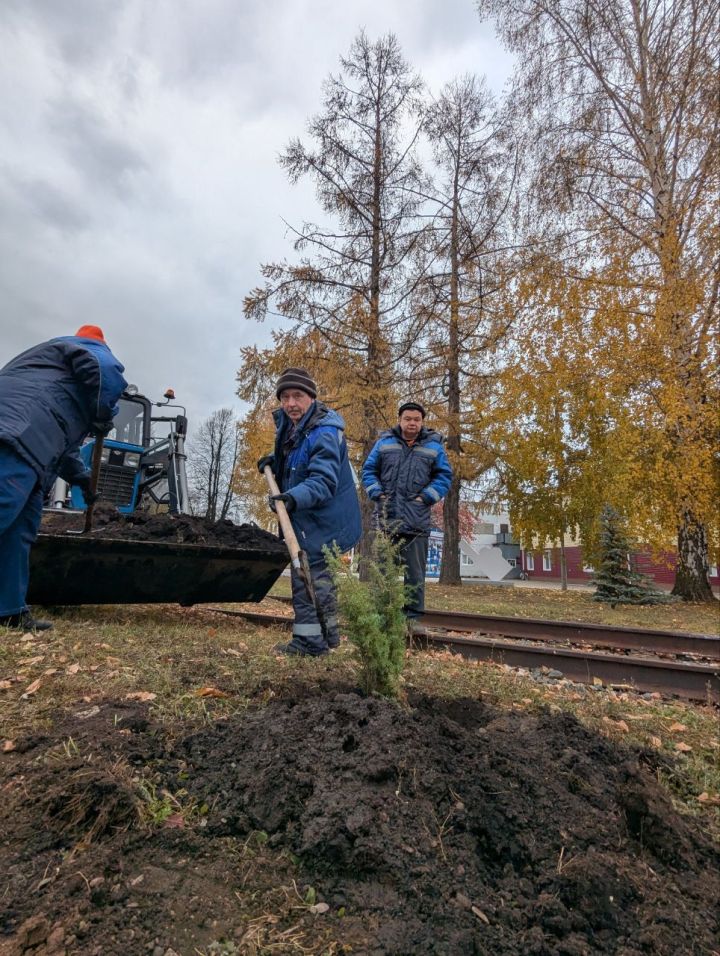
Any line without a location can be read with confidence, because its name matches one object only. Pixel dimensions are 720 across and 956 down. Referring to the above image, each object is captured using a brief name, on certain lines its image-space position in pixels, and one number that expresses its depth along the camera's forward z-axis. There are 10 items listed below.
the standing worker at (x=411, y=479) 5.33
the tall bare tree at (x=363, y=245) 11.02
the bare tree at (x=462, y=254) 12.66
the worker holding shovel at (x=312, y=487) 3.91
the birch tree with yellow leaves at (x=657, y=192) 10.96
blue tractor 7.59
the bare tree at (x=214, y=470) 35.81
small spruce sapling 2.50
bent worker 3.78
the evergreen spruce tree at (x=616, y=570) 13.14
